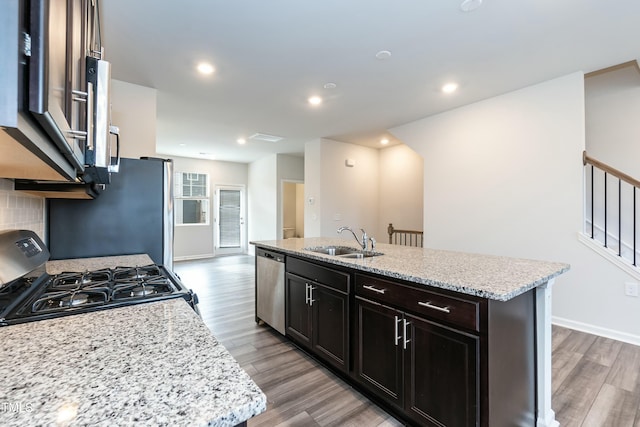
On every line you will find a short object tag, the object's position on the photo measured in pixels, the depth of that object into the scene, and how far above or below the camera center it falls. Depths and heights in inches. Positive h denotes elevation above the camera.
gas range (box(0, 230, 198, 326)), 38.1 -12.3
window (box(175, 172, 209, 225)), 300.0 +15.9
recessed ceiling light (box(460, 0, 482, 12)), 79.2 +57.3
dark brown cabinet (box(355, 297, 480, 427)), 53.8 -31.7
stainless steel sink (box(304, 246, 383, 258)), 101.2 -13.7
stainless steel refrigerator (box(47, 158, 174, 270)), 81.7 -1.5
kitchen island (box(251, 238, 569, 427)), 52.5 -25.5
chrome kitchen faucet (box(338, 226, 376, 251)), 98.6 -10.0
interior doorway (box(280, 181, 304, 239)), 373.4 +7.2
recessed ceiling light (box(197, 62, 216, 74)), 113.4 +57.5
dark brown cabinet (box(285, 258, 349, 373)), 81.1 -30.0
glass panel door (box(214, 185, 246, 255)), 322.7 -7.4
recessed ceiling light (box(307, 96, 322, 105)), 147.2 +57.9
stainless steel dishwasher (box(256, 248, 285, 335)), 110.0 -29.7
